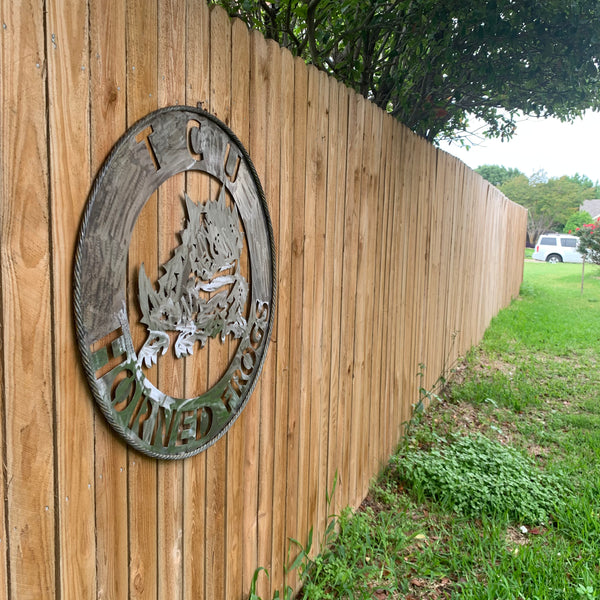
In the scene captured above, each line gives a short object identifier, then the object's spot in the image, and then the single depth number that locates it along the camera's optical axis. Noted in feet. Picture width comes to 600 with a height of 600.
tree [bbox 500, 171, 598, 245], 176.04
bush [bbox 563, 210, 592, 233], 151.98
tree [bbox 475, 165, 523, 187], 255.09
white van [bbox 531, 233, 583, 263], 104.12
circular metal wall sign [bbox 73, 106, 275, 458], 4.09
